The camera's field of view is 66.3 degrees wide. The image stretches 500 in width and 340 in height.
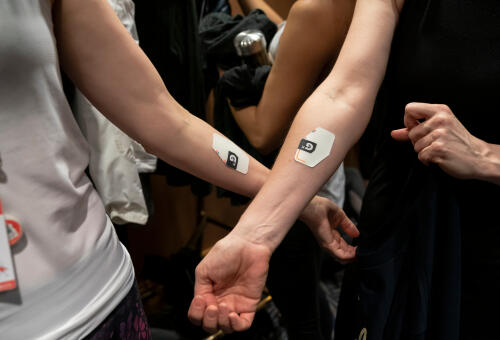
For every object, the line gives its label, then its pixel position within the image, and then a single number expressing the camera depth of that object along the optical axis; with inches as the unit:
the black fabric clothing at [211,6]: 67.6
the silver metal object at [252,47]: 45.2
